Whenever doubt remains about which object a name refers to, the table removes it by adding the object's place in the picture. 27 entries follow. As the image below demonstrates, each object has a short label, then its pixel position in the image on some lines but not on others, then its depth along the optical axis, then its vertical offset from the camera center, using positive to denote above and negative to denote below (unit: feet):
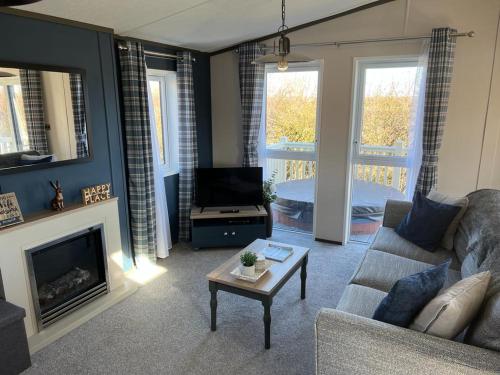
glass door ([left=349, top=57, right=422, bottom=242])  12.18 -0.36
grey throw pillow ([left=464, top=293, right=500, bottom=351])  4.90 -2.89
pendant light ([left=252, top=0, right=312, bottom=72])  7.32 +1.28
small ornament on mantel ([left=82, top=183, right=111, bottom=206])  9.74 -1.98
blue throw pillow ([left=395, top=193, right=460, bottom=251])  9.70 -2.78
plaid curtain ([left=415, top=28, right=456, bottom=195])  10.88 +0.55
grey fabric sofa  4.91 -3.25
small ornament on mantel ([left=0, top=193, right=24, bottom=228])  7.88 -1.95
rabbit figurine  9.03 -1.92
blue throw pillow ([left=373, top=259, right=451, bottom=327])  5.57 -2.76
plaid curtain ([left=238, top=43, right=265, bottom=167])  13.57 +0.84
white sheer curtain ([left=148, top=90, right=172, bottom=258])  12.05 -3.03
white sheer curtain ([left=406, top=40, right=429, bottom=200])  11.46 -0.13
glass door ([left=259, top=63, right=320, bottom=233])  13.78 -0.78
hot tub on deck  13.79 -3.43
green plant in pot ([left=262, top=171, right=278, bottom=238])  14.33 -3.13
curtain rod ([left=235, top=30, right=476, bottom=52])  10.71 +2.54
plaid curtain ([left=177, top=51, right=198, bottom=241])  13.12 -0.79
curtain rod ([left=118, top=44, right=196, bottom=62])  11.73 +2.16
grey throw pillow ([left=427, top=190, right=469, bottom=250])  9.68 -2.76
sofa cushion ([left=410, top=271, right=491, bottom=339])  5.19 -2.75
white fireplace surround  8.07 -3.18
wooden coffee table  7.91 -3.61
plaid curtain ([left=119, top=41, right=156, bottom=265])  10.80 -0.94
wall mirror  8.07 +0.09
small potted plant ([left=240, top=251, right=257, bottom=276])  8.27 -3.26
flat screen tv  13.79 -2.52
